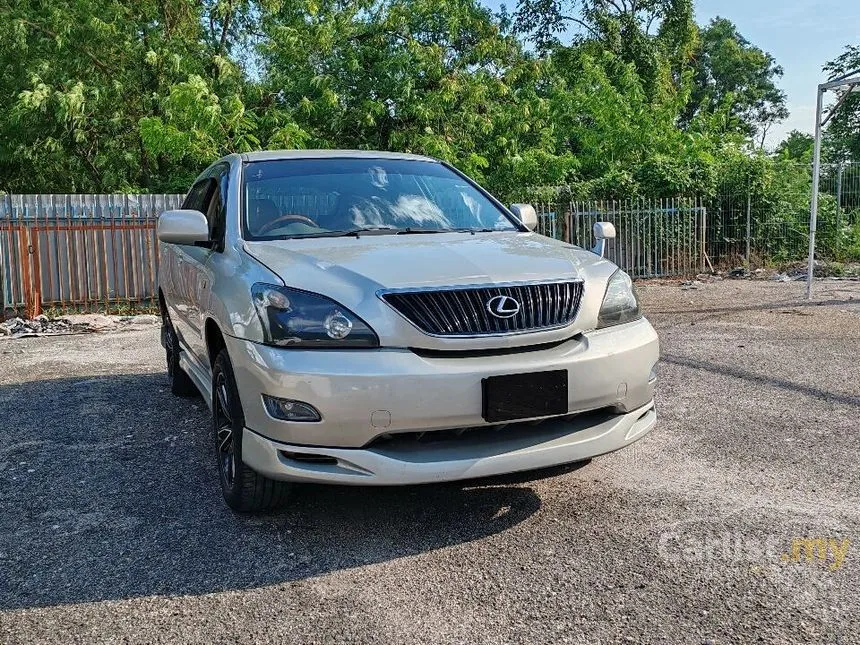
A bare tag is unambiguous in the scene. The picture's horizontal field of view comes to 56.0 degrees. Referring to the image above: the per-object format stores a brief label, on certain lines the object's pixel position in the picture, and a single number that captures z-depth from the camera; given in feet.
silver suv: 10.14
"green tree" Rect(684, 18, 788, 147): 147.64
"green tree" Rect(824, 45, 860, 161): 83.30
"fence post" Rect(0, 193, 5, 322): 39.17
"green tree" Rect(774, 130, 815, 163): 107.08
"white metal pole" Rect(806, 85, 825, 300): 36.96
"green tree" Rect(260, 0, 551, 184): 54.19
